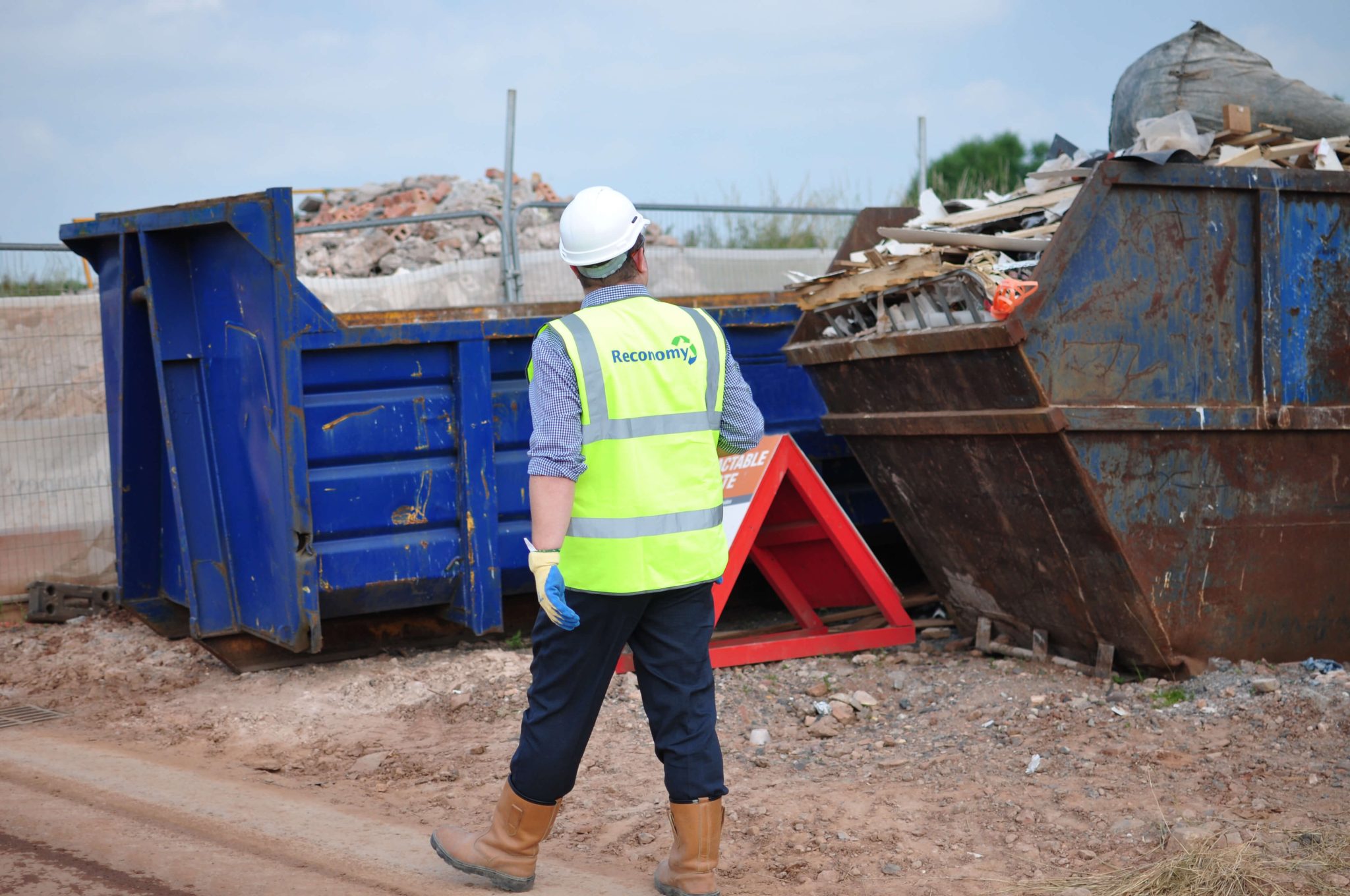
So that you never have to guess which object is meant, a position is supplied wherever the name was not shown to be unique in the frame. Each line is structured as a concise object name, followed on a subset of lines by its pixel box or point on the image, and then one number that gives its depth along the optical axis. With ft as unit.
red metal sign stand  17.08
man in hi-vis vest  9.64
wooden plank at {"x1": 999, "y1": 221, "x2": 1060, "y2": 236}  15.67
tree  132.46
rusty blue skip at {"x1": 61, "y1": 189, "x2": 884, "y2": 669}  16.14
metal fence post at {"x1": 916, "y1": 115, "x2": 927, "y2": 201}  39.78
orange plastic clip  13.48
